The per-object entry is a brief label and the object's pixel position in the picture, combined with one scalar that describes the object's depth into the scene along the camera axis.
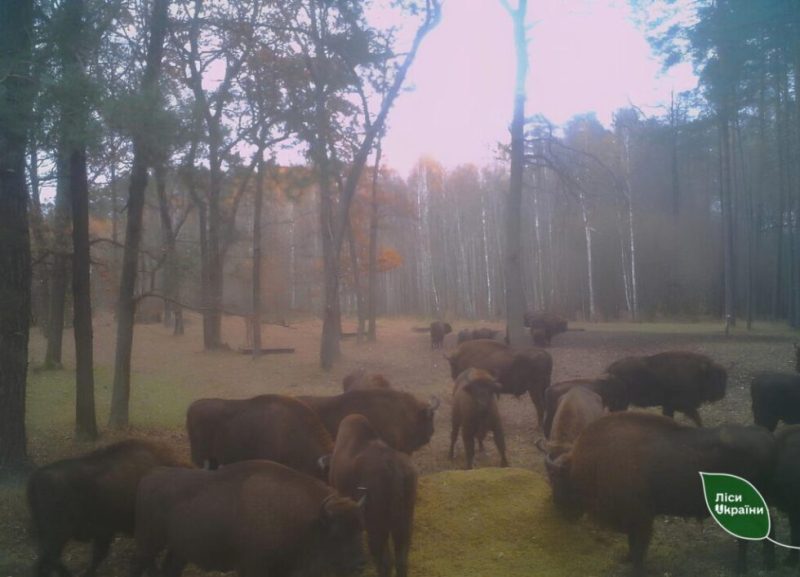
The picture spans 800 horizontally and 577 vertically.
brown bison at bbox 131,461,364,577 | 4.64
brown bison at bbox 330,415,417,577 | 5.29
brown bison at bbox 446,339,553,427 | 11.52
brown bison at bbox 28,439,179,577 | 5.58
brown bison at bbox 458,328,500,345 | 16.69
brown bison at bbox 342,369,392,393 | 9.85
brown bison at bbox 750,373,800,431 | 7.71
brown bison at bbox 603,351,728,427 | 9.80
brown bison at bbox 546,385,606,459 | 7.45
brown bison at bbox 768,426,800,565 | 5.08
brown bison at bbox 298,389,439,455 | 7.85
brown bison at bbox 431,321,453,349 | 17.44
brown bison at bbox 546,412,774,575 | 5.26
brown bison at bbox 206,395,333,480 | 6.85
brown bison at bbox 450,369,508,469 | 8.98
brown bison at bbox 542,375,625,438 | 9.32
